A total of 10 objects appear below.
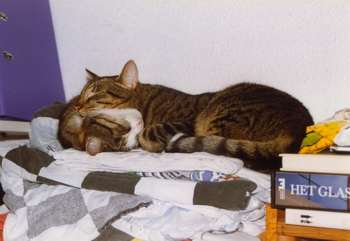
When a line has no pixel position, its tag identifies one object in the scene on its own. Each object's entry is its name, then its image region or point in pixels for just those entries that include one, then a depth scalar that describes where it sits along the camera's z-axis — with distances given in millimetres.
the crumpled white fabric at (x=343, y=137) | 780
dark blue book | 716
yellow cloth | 863
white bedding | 870
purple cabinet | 1286
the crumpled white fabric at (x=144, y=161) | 937
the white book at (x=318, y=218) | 722
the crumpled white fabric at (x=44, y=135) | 1194
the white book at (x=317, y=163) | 726
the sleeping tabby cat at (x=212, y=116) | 1023
